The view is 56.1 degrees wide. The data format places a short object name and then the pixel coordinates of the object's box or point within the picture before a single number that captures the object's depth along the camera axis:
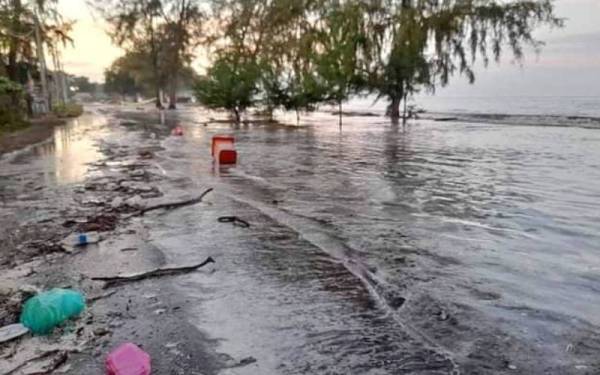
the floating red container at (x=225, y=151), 12.90
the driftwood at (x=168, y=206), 7.51
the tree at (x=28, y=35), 28.56
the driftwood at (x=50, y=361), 3.23
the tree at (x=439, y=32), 30.08
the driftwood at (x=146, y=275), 4.75
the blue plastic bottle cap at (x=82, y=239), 5.91
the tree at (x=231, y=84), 32.59
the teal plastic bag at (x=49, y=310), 3.73
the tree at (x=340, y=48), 30.45
